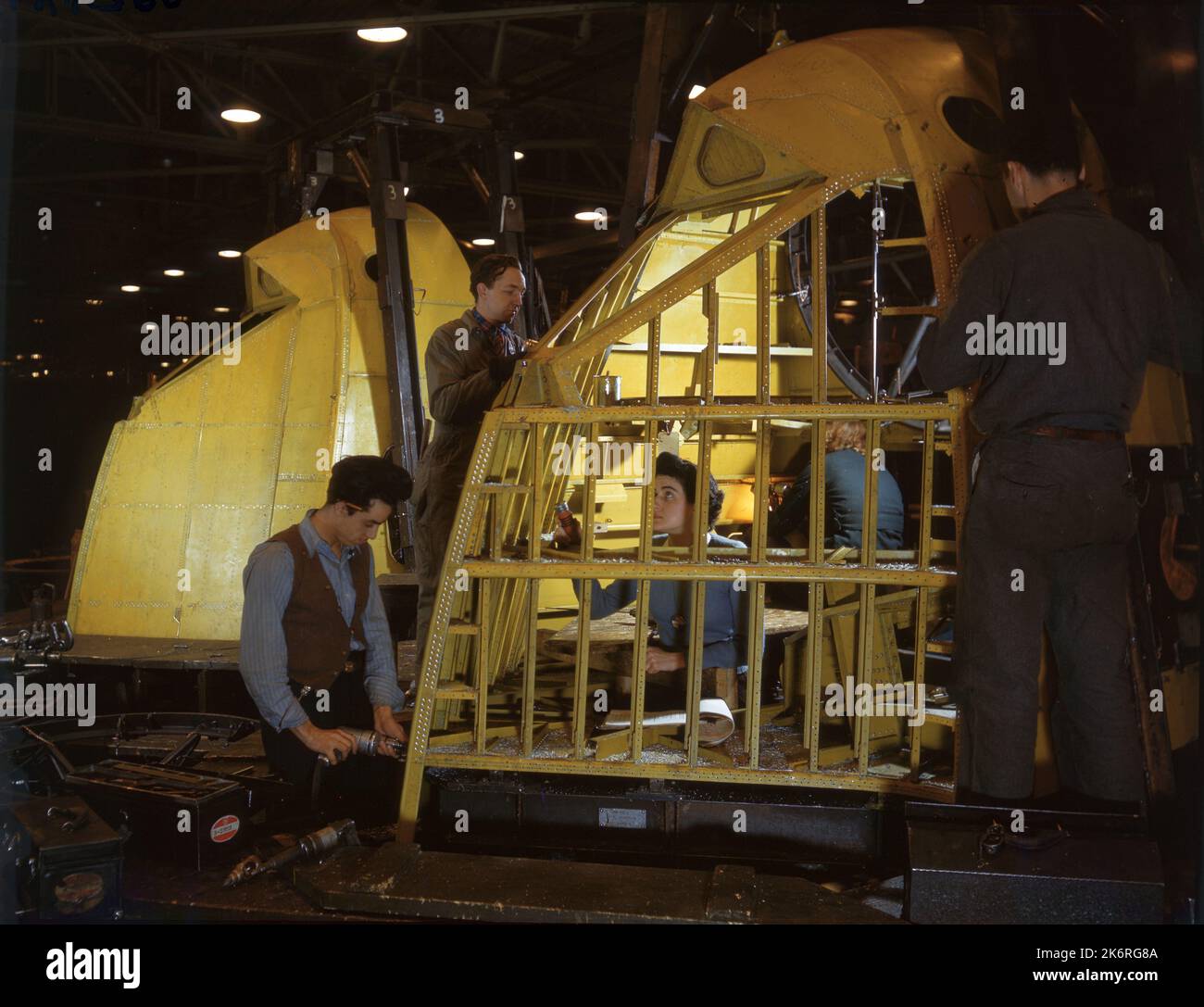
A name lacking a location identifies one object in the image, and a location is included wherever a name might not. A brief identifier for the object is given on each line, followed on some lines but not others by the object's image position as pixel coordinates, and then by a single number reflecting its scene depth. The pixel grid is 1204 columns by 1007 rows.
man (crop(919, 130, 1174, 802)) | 3.56
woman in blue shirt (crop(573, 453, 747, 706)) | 4.76
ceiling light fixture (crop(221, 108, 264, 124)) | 9.55
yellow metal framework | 4.05
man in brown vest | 4.50
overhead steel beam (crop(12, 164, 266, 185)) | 13.55
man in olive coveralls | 5.46
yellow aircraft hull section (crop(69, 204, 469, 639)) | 7.55
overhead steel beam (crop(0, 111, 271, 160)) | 11.43
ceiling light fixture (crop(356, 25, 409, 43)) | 8.38
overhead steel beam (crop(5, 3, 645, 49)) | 8.25
